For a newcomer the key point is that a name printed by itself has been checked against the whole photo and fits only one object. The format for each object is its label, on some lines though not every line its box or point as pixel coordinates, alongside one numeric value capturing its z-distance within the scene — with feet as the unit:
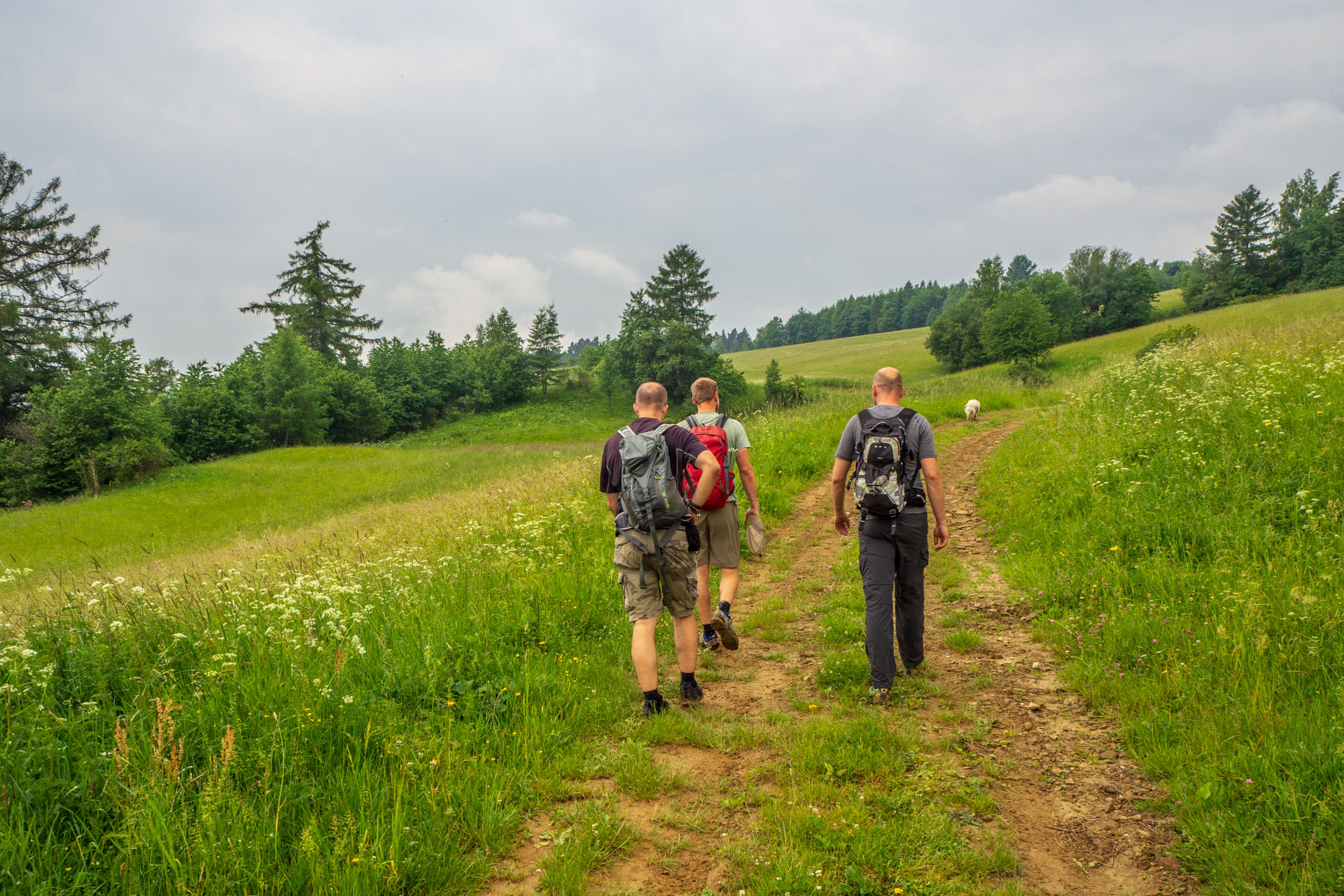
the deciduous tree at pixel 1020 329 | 170.81
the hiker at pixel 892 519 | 15.74
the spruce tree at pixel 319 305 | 222.69
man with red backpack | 19.75
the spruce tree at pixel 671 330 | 195.00
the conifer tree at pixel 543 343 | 220.84
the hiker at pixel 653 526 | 14.92
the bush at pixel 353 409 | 182.60
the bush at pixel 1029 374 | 120.55
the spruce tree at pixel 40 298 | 126.72
